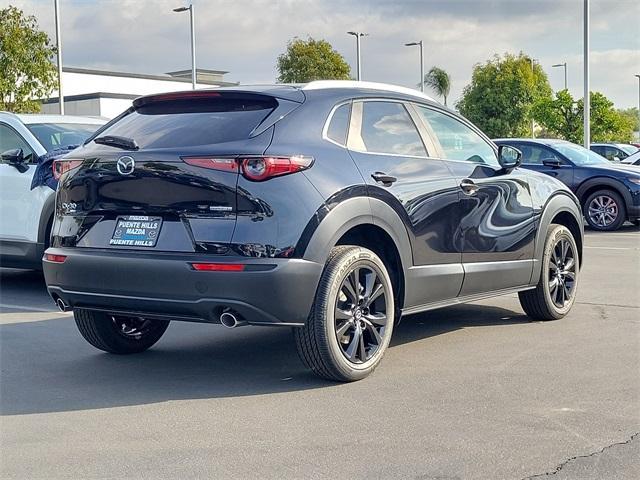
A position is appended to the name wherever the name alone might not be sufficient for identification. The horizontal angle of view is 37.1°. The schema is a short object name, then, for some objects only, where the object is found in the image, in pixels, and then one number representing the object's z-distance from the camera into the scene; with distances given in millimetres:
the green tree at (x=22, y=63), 33594
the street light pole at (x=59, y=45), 32875
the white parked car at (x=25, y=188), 9047
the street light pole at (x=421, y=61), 53138
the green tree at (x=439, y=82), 59375
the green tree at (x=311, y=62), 48188
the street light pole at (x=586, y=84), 27125
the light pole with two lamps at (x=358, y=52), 44531
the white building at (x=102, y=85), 44812
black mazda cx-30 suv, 5098
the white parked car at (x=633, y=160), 22073
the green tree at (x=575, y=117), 38594
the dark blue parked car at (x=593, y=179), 16375
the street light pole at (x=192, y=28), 39938
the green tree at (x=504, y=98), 51500
